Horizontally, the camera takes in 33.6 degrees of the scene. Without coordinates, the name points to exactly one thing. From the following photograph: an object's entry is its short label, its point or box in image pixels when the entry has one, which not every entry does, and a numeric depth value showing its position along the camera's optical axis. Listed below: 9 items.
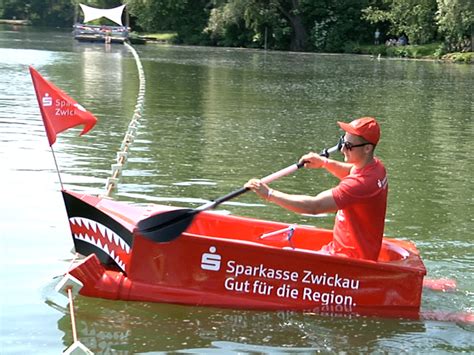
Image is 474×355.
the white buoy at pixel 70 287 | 5.40
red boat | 5.74
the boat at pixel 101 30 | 51.09
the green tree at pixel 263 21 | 48.97
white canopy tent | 53.59
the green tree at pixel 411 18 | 44.25
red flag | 6.57
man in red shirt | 5.62
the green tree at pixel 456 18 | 38.34
